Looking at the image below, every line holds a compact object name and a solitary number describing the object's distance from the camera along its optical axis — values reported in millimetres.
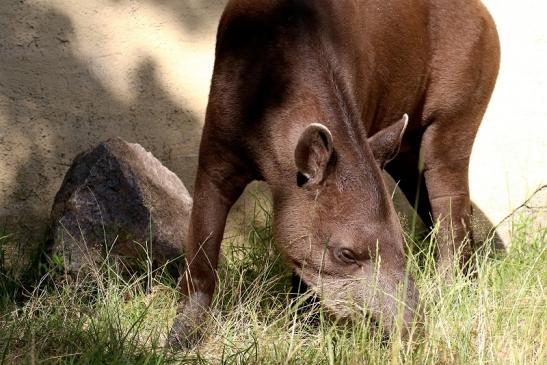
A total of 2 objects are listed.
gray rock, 10672
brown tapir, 8664
